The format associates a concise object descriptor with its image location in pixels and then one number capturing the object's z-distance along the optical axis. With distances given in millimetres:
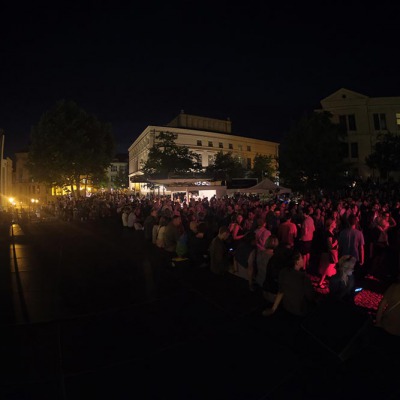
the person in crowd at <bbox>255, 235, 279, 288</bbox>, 6667
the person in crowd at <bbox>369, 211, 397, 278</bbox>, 8203
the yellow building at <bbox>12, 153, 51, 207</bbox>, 88062
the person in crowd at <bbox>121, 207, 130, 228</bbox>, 19781
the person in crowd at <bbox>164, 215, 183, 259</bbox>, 11445
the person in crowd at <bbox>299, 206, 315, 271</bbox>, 9039
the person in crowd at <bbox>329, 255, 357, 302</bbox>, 5633
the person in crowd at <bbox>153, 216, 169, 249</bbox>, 12219
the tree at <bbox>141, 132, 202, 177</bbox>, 45312
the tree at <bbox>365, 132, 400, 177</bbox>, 31375
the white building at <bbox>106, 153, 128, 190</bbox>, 93506
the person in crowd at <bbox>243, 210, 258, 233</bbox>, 9839
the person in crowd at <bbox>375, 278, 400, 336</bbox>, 4719
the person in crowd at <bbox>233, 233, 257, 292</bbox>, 7285
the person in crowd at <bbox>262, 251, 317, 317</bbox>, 5504
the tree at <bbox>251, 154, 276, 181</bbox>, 62512
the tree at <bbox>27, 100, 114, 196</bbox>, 35375
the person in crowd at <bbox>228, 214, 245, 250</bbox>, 9578
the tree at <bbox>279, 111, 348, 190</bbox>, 29578
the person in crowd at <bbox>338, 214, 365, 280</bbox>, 7902
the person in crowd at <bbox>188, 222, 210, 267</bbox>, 9547
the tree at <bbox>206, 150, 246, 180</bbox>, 53797
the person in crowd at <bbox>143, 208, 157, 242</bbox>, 14371
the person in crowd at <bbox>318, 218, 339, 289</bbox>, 7695
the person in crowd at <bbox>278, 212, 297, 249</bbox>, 8977
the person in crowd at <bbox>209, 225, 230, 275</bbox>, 8508
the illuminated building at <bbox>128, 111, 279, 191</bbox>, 68312
